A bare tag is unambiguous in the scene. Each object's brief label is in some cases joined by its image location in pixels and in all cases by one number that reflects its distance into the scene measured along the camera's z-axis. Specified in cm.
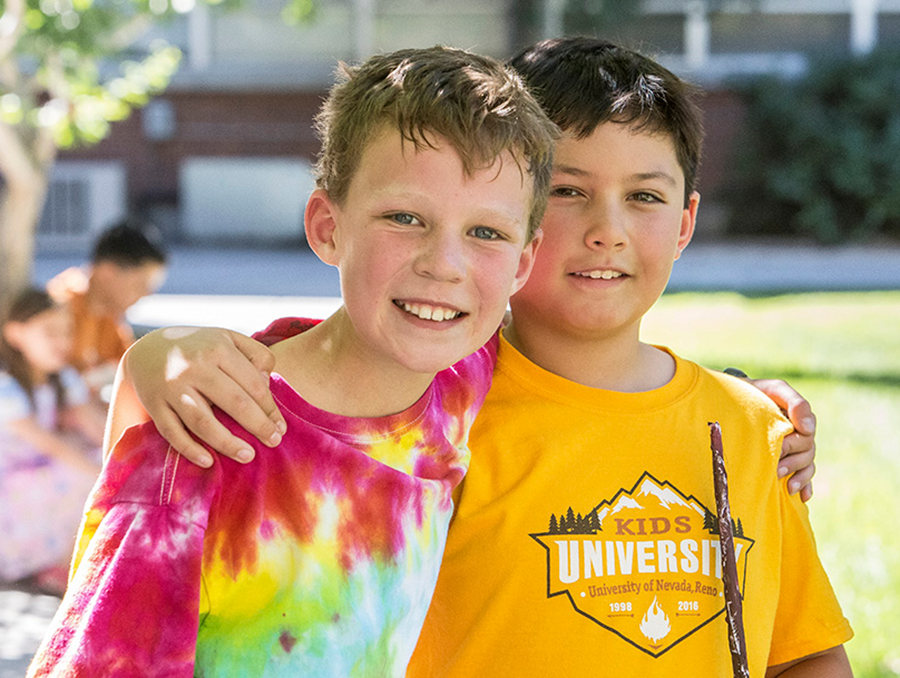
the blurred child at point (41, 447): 431
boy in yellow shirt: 158
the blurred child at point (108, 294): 493
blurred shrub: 1742
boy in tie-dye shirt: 120
